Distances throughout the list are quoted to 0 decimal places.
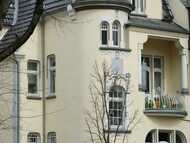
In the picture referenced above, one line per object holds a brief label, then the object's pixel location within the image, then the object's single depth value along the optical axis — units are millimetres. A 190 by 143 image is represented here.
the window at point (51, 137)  33312
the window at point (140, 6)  34094
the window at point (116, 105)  31203
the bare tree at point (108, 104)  30094
